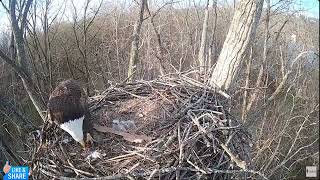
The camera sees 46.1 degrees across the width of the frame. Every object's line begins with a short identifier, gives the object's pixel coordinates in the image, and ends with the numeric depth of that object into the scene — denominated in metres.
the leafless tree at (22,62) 3.09
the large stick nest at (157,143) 1.83
